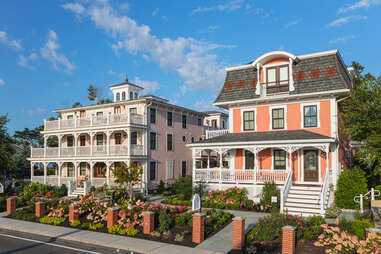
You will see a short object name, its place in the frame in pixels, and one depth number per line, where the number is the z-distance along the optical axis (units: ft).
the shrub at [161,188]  92.32
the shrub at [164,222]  45.14
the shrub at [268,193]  59.36
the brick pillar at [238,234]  38.52
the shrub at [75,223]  52.15
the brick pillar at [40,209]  59.11
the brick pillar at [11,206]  63.82
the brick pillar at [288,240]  34.81
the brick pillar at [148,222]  45.71
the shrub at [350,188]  58.95
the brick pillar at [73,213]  53.67
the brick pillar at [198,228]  41.60
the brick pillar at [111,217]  48.93
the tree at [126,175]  71.92
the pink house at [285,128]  62.80
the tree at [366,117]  57.52
